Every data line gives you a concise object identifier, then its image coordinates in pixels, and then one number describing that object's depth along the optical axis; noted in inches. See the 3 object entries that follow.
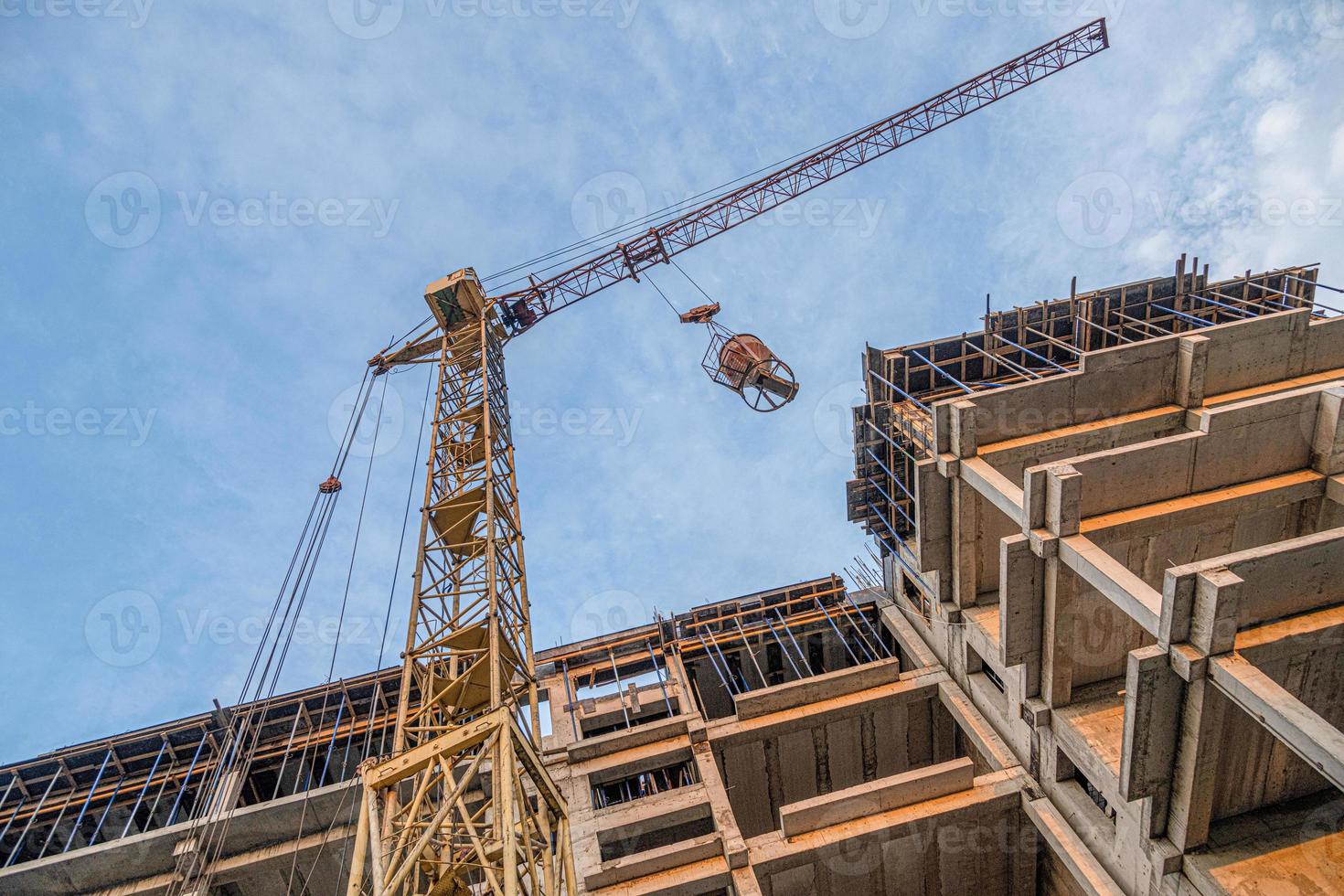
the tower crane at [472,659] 478.3
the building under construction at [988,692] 472.7
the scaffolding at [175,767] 889.5
